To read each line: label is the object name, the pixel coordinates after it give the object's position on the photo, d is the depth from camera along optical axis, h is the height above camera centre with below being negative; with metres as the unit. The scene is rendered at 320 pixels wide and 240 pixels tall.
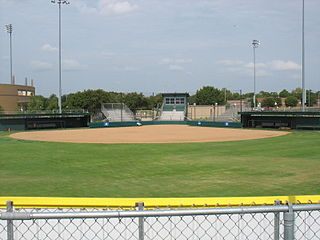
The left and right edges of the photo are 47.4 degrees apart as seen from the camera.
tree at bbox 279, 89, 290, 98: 153.00 +6.46
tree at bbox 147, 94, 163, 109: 105.31 +2.75
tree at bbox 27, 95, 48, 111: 104.07 +1.48
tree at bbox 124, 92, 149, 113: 99.81 +2.39
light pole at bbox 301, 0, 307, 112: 45.44 +3.13
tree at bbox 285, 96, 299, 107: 120.88 +2.39
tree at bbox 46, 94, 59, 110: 100.64 +1.42
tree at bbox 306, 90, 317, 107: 112.25 +3.29
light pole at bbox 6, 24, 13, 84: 81.34 +18.18
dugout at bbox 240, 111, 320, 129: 43.72 -1.48
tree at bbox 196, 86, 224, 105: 121.12 +4.23
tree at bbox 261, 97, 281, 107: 121.74 +2.12
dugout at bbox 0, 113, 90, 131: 49.28 -1.68
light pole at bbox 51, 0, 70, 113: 56.61 +16.70
